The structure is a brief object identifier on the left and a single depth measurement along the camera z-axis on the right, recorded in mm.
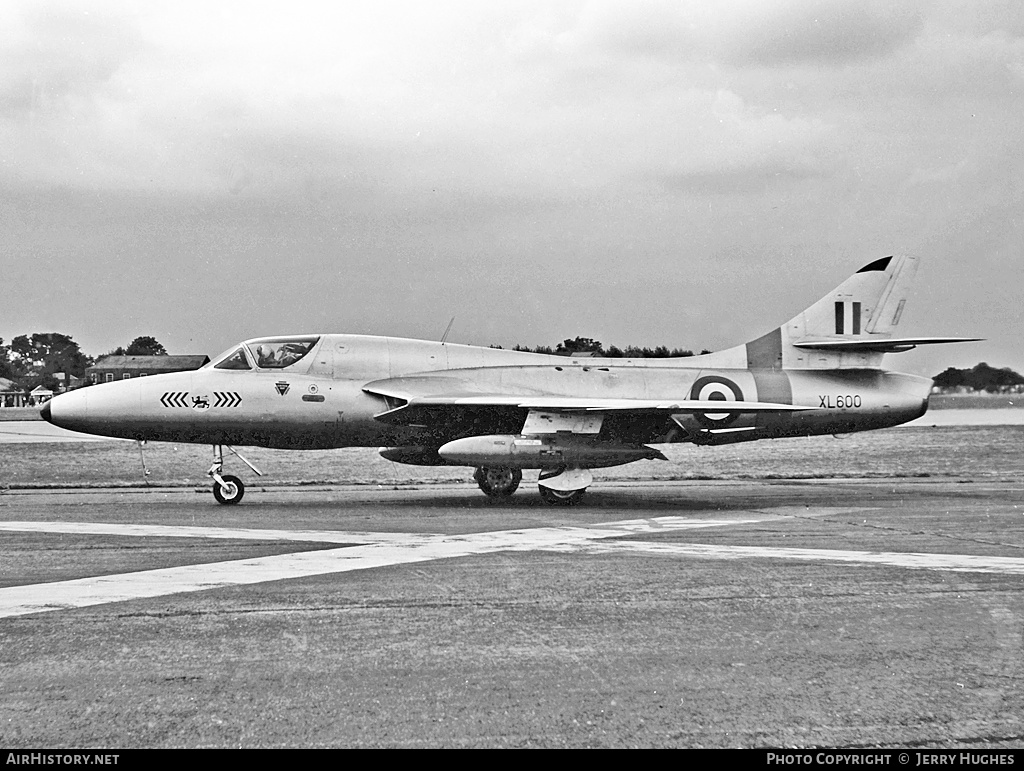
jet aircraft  15617
